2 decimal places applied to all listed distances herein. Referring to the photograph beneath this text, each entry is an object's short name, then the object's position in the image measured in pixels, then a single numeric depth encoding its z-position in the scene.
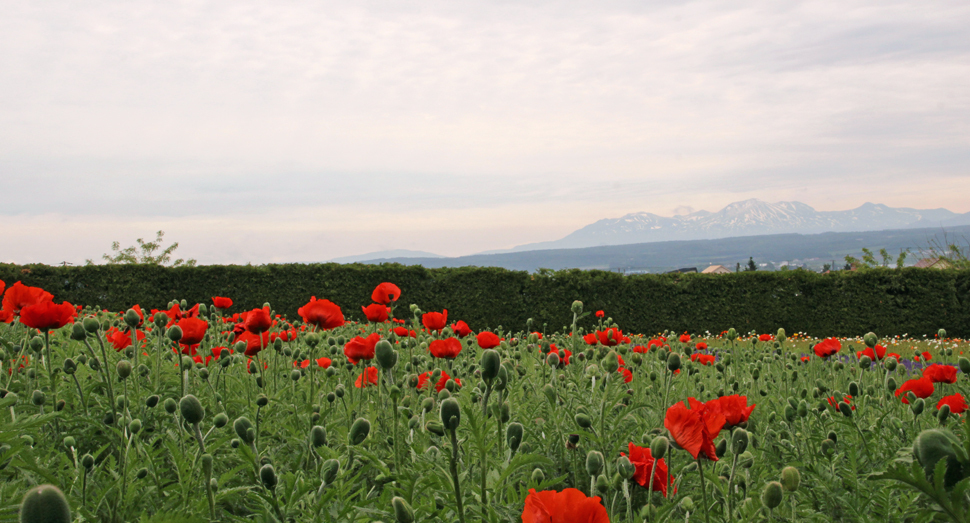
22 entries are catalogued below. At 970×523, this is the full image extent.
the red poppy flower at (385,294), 3.32
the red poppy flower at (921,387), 2.51
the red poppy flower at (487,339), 2.58
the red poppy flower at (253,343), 2.94
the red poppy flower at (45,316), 2.19
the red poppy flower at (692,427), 1.30
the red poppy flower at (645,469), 1.68
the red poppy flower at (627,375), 3.18
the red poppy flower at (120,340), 2.92
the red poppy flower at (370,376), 2.76
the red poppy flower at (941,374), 2.80
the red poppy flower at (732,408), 1.60
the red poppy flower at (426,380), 2.61
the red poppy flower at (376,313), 3.19
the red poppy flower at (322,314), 2.92
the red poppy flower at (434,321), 3.22
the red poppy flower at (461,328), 3.74
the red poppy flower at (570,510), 0.87
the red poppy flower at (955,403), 2.35
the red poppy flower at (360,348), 2.28
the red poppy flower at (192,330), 2.57
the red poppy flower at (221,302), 4.00
